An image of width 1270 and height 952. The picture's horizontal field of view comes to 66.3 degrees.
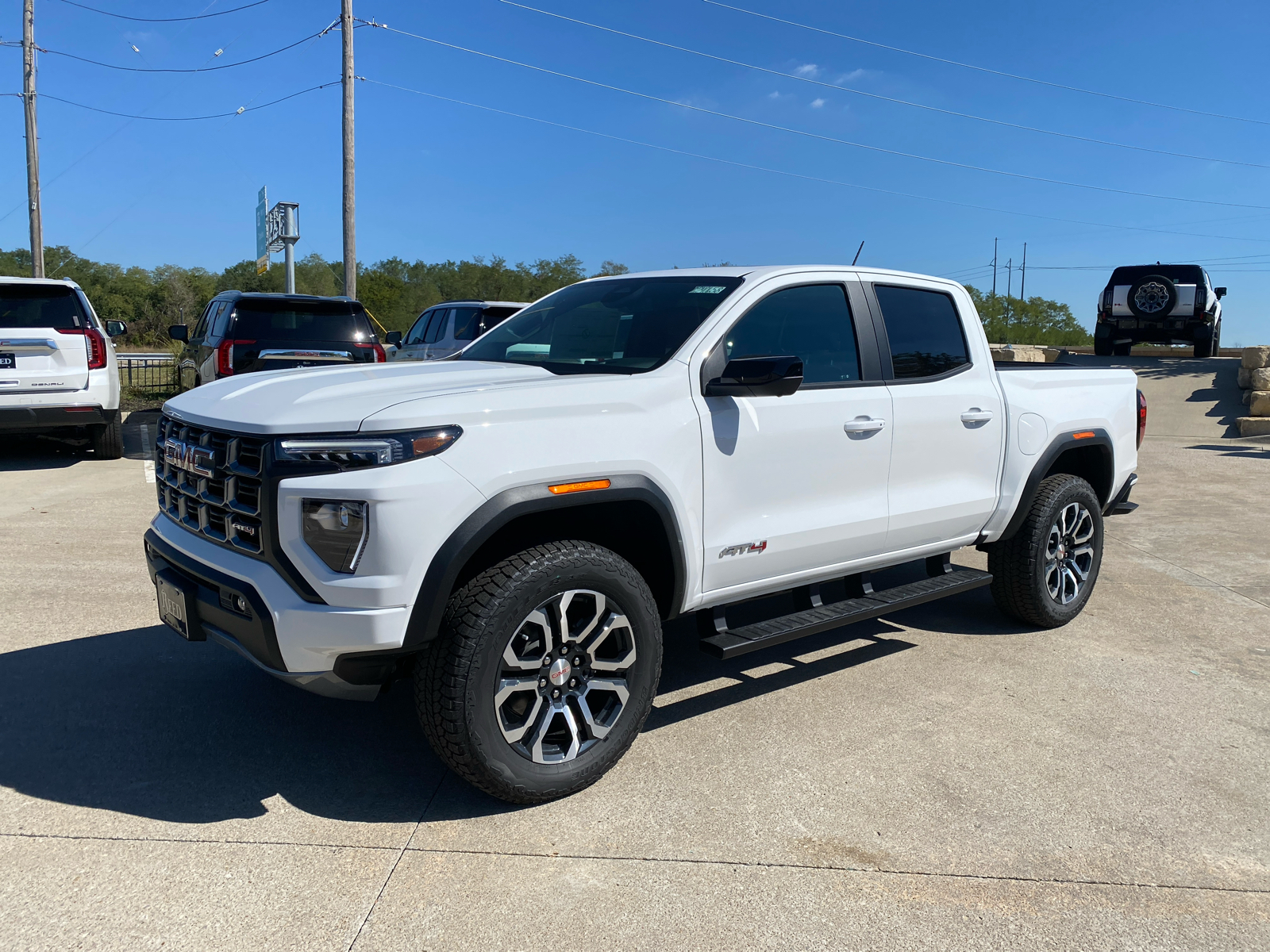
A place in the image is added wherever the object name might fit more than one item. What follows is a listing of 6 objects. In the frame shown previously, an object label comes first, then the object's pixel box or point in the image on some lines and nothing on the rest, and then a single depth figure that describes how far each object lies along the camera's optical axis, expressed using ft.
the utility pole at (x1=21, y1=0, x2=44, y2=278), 74.90
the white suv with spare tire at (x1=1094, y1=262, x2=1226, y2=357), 66.59
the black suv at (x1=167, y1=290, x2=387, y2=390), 33.24
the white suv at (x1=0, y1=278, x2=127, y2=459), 31.07
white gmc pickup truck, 9.71
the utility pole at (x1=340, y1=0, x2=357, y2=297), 61.36
